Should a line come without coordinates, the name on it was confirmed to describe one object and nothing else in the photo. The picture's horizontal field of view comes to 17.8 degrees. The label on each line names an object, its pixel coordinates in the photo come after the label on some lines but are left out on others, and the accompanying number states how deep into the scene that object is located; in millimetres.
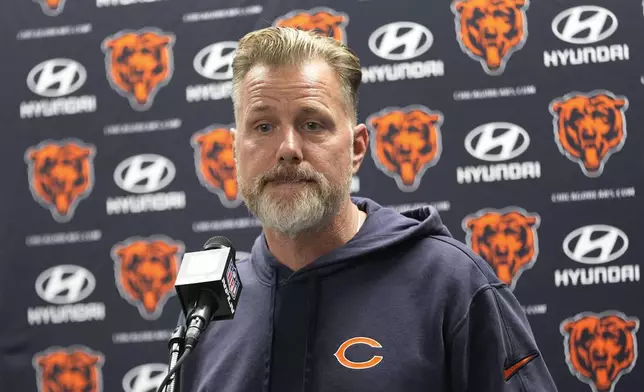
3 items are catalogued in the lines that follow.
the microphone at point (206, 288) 2187
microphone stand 2120
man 2328
